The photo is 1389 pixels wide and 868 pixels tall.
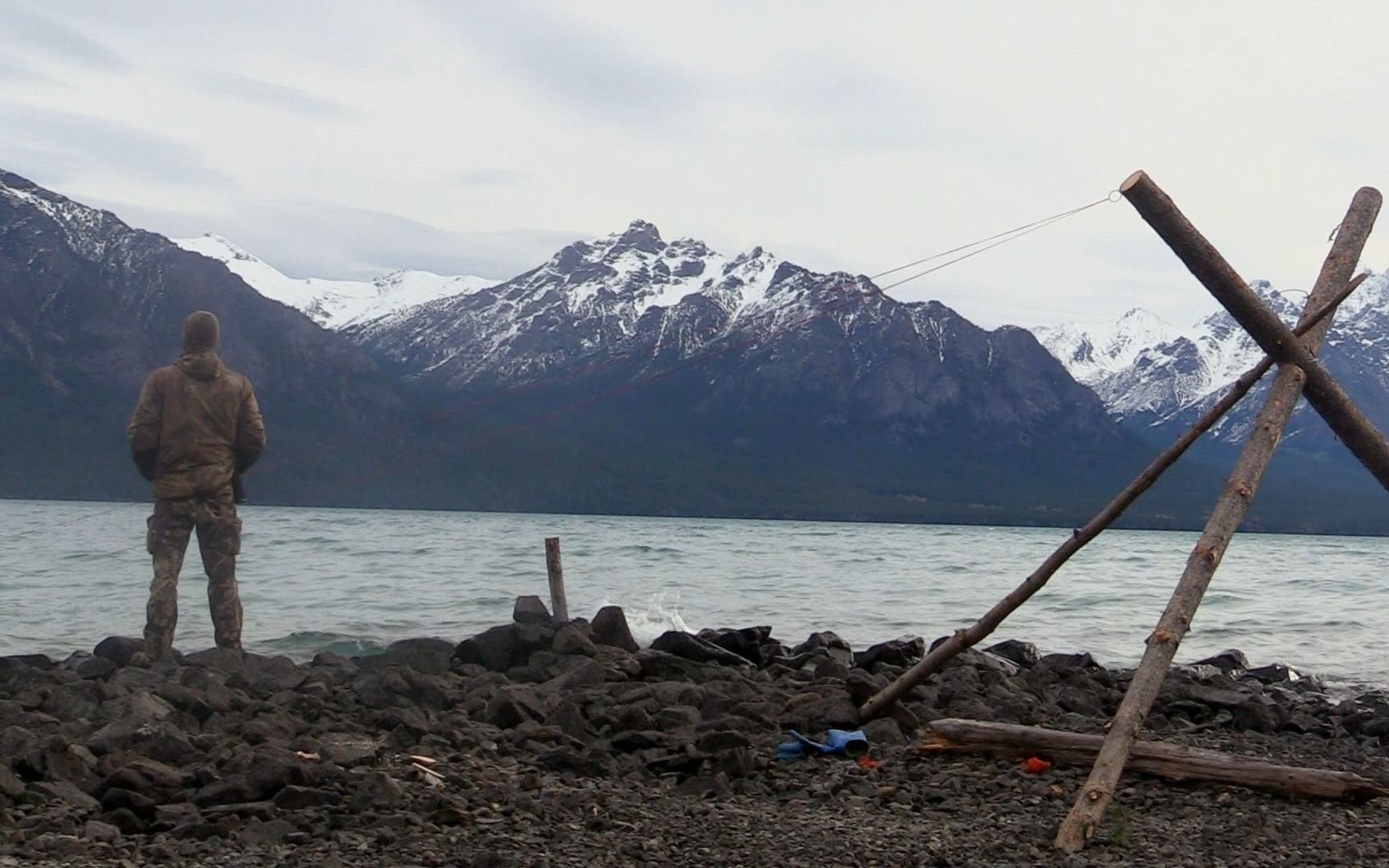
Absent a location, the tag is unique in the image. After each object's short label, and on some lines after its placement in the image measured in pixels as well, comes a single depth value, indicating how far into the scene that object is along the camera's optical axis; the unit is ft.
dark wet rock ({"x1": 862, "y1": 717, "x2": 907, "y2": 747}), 33.06
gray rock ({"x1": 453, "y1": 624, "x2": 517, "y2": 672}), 46.39
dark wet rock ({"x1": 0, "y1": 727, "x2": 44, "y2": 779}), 27.53
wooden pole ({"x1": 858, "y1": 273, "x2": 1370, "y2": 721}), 31.24
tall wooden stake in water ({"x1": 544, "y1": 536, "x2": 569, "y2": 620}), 53.88
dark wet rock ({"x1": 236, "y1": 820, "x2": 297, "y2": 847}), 23.54
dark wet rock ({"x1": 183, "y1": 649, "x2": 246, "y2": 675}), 40.96
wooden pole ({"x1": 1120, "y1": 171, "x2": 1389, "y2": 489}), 29.91
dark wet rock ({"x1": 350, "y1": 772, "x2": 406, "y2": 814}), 25.45
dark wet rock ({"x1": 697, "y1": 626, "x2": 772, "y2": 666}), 48.52
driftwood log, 27.68
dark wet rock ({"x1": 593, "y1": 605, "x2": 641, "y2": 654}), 49.01
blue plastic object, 31.71
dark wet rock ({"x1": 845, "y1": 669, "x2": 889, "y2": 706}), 36.42
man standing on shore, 42.83
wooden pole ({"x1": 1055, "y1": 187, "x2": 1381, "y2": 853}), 24.84
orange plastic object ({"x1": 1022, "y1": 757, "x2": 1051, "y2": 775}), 29.91
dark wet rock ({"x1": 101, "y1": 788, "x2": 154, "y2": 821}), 25.18
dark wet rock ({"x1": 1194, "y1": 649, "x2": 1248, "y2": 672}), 58.13
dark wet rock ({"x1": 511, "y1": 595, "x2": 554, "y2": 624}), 50.65
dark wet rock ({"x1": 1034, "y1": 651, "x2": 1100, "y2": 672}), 51.08
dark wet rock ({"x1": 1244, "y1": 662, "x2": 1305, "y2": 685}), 54.95
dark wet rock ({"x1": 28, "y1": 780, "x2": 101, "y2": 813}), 25.63
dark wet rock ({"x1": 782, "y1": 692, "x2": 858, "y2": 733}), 34.42
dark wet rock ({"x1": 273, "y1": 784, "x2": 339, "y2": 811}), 25.43
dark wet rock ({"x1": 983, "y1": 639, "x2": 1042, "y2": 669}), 53.01
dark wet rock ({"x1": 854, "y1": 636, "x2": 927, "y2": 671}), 48.01
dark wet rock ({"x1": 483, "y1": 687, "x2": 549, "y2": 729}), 34.19
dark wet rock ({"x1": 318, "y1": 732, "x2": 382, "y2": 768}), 29.07
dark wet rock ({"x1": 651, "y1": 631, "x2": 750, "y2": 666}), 46.50
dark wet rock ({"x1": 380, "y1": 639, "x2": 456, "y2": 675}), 44.45
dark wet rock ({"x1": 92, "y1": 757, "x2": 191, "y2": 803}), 26.12
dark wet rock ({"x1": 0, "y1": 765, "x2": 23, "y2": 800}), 25.80
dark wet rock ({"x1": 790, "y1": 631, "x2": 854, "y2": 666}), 52.47
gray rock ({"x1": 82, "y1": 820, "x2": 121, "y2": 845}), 23.67
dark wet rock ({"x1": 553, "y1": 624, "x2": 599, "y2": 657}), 45.57
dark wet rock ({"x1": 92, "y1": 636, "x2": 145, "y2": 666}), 44.55
